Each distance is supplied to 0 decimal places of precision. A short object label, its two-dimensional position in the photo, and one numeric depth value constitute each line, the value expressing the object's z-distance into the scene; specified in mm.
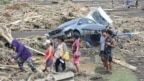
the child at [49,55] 18422
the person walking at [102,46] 20953
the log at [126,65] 21734
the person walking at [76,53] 19734
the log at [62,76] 17084
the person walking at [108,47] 20703
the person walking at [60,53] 18503
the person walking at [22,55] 18520
